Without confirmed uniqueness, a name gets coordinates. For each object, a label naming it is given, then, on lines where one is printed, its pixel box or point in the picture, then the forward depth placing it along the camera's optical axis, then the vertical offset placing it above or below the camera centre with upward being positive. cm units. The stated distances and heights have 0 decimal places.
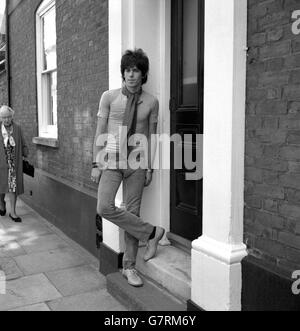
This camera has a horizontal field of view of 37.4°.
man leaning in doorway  380 -18
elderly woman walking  699 -38
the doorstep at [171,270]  353 -116
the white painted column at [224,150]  274 -10
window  738 +104
